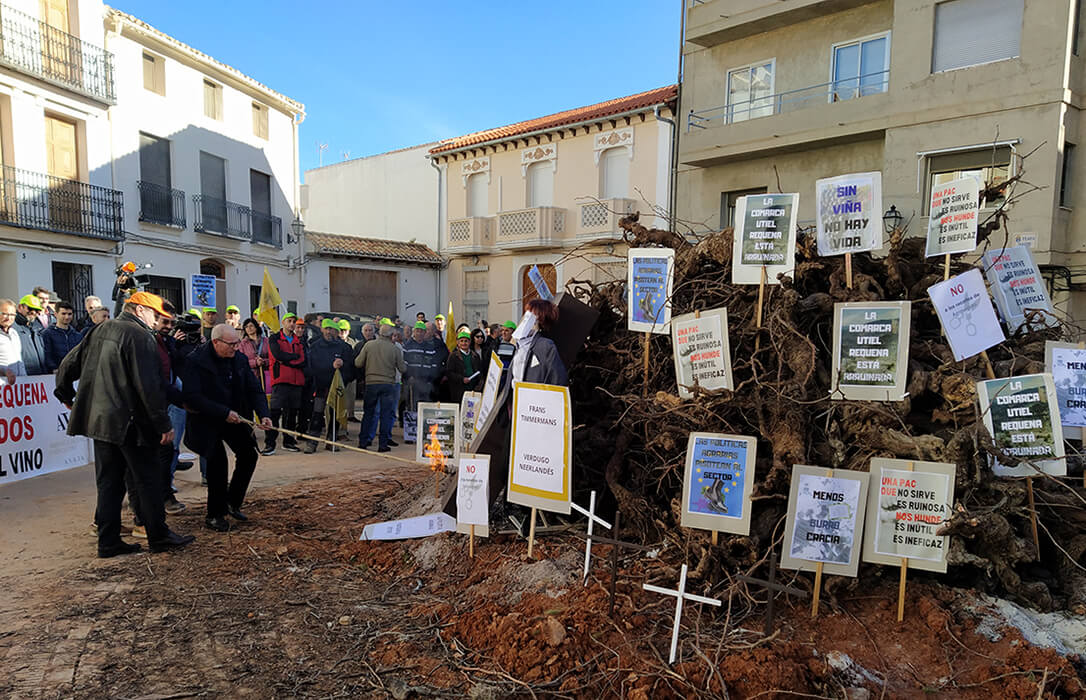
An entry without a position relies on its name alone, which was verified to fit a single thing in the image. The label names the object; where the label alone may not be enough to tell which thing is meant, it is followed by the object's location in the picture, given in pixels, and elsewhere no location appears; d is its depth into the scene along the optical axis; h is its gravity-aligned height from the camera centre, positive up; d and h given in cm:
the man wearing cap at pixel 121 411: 462 -78
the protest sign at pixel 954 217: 409 +68
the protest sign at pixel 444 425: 609 -111
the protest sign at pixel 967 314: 397 +4
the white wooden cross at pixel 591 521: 401 -132
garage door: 2434 +70
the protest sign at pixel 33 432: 641 -136
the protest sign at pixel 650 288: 496 +21
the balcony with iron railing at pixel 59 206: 1429 +235
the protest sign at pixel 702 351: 432 -25
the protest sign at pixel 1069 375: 410 -35
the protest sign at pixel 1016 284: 514 +30
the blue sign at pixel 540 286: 593 +25
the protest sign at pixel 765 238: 443 +56
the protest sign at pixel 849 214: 430 +72
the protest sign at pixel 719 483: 362 -97
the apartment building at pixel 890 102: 1189 +467
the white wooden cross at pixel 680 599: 308 -141
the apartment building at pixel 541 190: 1970 +427
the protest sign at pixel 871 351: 384 -20
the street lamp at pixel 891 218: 1233 +203
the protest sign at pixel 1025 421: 363 -58
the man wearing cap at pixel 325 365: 947 -85
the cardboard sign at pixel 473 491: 459 -131
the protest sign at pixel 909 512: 328 -102
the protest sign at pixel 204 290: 1195 +31
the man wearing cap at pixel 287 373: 883 -92
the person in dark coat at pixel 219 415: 530 -92
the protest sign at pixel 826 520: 336 -109
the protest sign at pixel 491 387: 542 -66
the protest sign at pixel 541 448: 436 -96
